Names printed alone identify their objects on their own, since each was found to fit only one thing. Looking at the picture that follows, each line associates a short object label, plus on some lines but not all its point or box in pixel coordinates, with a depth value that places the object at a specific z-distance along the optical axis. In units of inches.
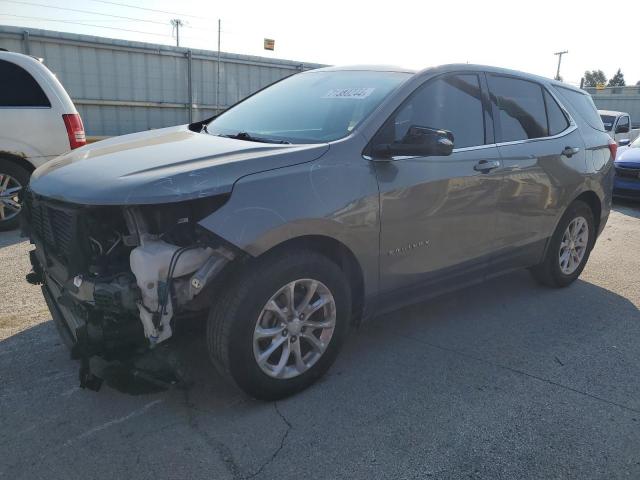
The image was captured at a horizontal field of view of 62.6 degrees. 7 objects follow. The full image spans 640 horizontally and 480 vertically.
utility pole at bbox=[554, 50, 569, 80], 1867.6
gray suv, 97.1
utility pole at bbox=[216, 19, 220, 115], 578.9
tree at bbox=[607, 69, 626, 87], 4070.9
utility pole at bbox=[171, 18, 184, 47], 1700.1
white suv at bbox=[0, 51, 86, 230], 237.2
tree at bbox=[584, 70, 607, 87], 4505.7
